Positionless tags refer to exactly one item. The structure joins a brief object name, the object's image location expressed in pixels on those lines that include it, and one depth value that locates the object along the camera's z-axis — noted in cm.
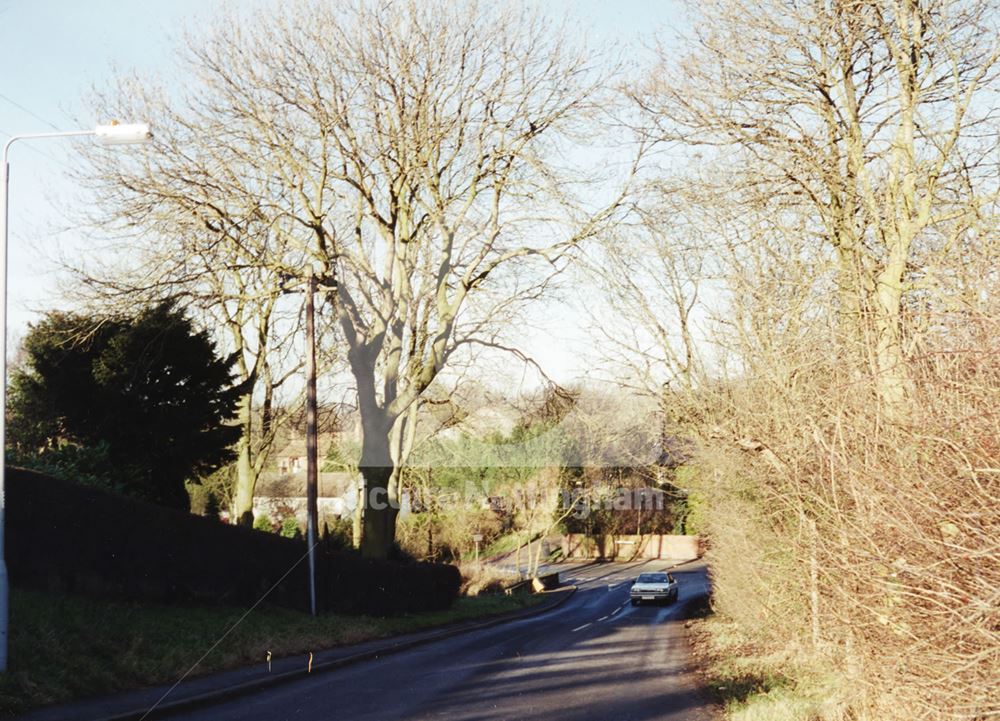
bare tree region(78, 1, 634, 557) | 2331
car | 4266
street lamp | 1202
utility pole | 2462
